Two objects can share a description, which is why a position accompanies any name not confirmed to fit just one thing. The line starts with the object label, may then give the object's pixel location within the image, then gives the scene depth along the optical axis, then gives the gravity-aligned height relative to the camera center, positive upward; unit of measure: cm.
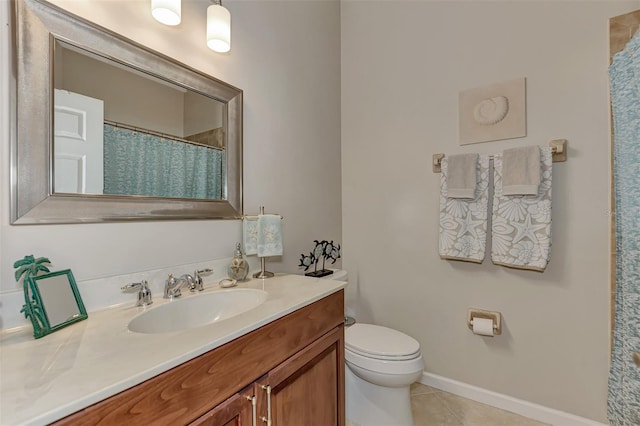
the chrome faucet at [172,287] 105 -27
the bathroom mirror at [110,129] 81 +30
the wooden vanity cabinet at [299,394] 76 -59
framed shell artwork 165 +61
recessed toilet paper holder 169 -63
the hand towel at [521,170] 152 +23
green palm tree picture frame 72 -23
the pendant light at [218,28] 122 +80
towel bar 152 +34
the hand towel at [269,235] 139 -11
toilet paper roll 167 -67
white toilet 141 -81
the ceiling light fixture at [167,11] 104 +75
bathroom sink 93 -35
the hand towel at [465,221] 171 -5
